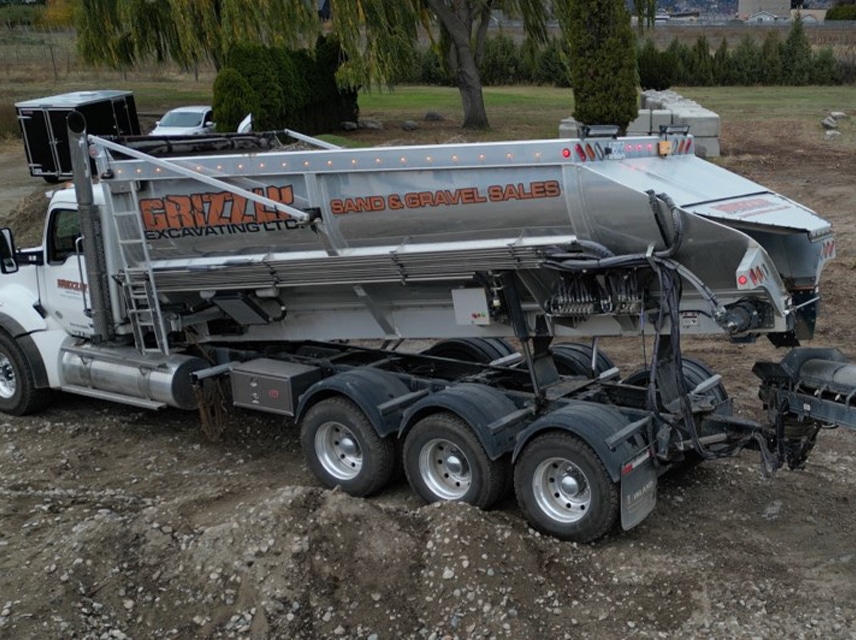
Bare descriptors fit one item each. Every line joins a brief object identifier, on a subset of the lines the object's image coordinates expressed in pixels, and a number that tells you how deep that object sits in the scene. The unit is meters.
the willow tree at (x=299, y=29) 27.66
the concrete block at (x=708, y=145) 25.53
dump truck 7.29
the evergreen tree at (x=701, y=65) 48.25
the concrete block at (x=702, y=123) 25.58
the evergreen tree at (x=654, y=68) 46.34
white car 29.64
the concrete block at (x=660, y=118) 25.98
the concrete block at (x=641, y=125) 26.66
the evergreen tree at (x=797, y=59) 47.72
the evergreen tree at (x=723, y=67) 48.19
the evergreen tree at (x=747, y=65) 48.34
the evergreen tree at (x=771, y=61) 48.06
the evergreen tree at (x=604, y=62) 25.16
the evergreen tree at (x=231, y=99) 26.91
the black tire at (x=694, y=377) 8.59
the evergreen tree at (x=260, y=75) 27.89
